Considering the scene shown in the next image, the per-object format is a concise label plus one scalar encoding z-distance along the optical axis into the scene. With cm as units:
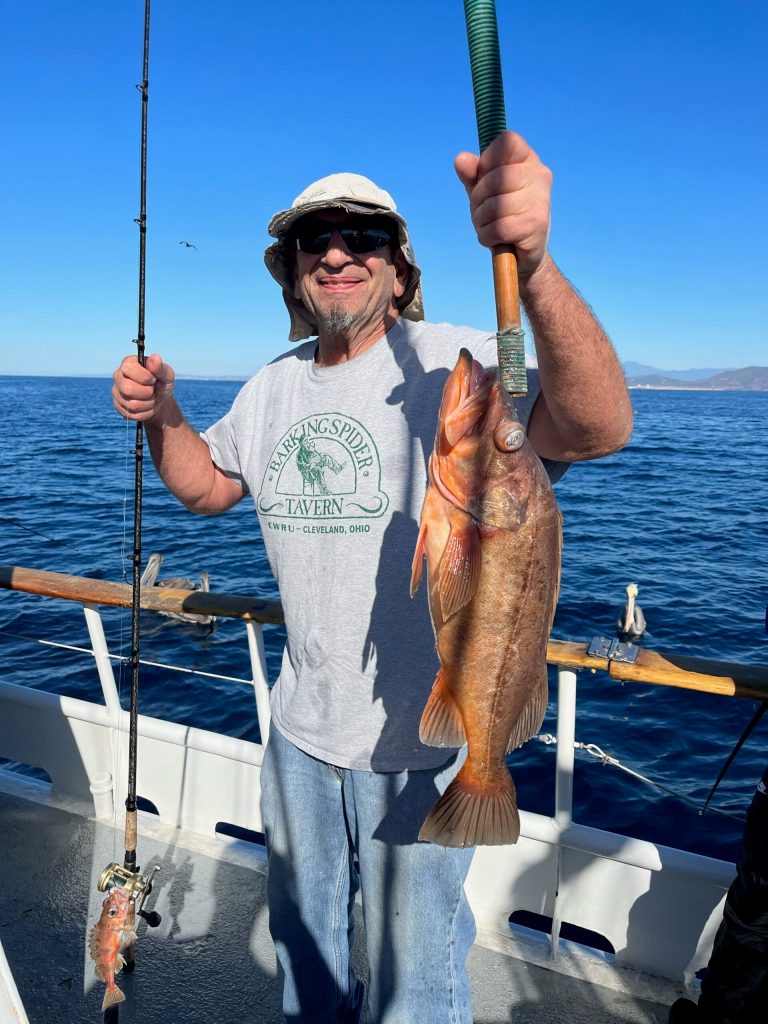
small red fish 256
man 217
